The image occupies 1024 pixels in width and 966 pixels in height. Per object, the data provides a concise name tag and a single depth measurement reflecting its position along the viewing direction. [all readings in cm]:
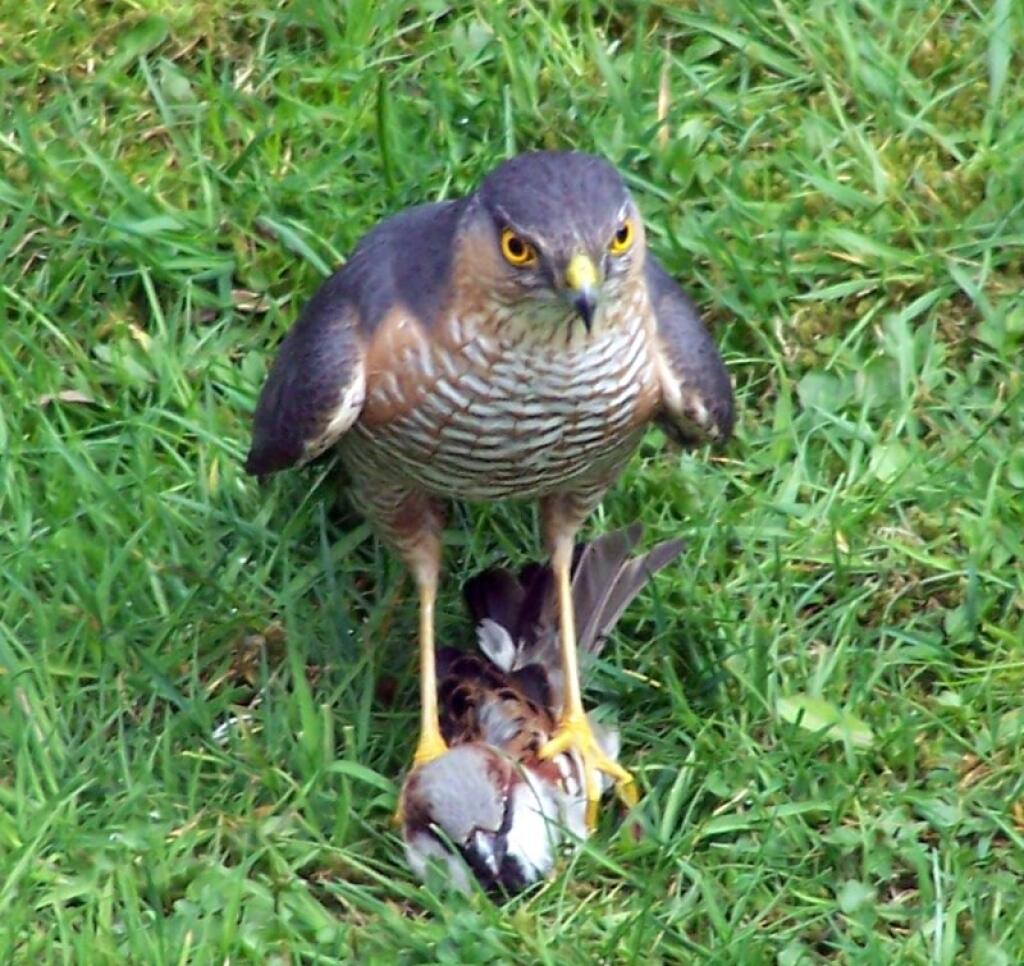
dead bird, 1013
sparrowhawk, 934
